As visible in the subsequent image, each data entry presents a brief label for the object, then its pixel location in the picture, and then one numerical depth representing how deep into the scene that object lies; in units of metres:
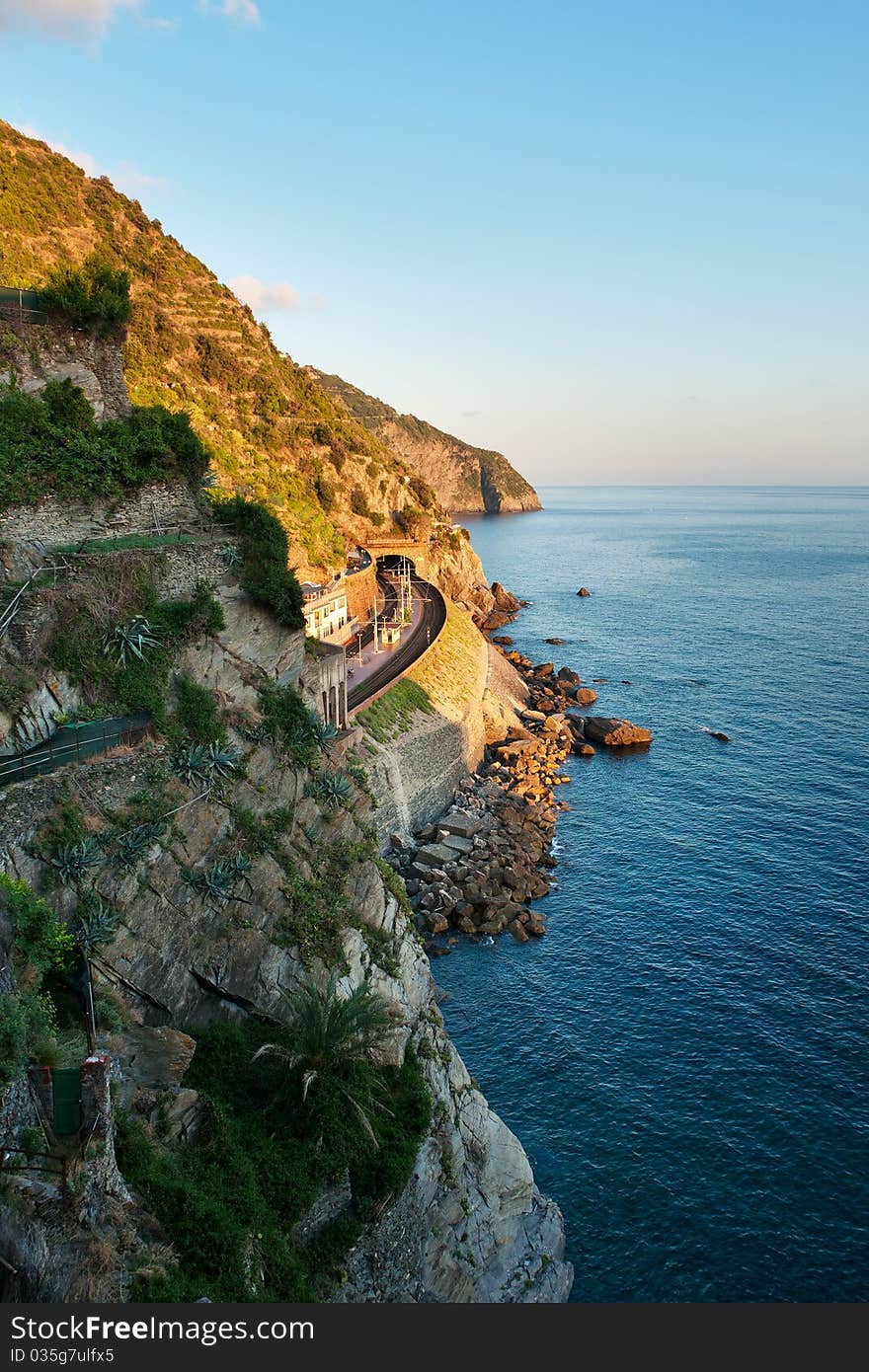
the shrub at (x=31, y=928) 16.61
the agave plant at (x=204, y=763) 22.55
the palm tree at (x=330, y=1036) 20.39
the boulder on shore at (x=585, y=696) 82.44
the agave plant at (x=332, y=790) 26.31
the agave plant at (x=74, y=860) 19.03
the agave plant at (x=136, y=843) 20.30
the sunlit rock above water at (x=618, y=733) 71.25
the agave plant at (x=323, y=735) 26.73
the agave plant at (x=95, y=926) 19.00
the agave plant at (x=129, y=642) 22.80
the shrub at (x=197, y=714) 23.38
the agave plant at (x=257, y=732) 24.61
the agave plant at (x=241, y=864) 22.67
